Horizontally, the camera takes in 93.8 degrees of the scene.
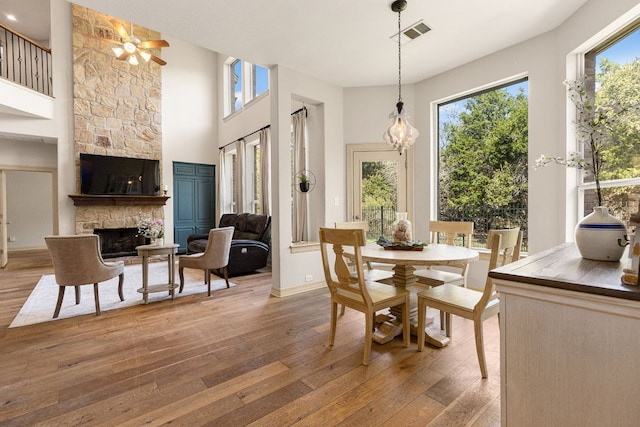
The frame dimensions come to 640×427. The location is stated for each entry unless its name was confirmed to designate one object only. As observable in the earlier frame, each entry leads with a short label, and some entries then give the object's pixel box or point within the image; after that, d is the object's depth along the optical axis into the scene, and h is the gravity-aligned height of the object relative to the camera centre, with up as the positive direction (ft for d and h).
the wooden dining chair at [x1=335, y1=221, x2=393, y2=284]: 9.48 -2.14
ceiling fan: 16.19 +9.22
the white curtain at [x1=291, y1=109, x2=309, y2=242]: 15.46 +2.02
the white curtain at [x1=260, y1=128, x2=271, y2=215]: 19.20 +2.55
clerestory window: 21.56 +9.89
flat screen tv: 20.51 +2.65
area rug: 10.80 -3.62
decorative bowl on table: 8.53 -1.08
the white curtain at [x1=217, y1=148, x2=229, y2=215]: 26.48 +2.40
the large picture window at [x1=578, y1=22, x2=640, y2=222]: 7.82 +2.96
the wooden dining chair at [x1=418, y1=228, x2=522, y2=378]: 6.35 -2.19
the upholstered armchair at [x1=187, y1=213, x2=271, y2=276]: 16.39 -1.93
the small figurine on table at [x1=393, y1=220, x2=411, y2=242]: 9.14 -0.73
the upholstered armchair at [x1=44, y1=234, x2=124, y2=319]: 9.98 -1.68
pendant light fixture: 9.48 +2.42
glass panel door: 15.14 +0.88
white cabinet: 2.96 -1.53
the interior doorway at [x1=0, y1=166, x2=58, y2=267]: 26.61 +0.36
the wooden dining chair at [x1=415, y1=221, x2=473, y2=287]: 9.22 -1.29
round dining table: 7.25 -1.28
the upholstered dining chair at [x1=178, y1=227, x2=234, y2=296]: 12.78 -1.97
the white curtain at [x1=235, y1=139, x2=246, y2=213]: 22.91 +2.87
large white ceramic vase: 4.32 -0.44
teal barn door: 25.31 +0.97
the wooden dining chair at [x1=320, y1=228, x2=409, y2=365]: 7.02 -2.17
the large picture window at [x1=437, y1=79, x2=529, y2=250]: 11.78 +2.08
